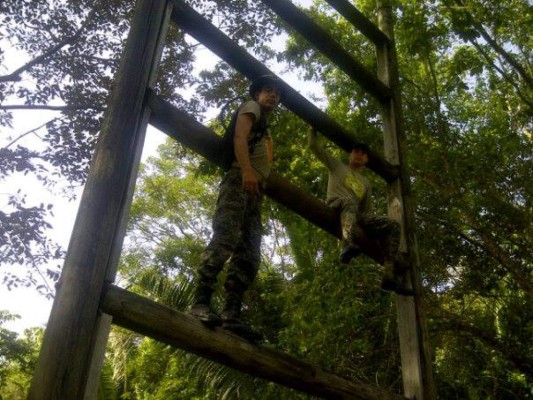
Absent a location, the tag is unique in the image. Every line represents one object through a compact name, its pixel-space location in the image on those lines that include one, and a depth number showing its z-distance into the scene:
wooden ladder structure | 1.86
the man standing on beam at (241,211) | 2.51
